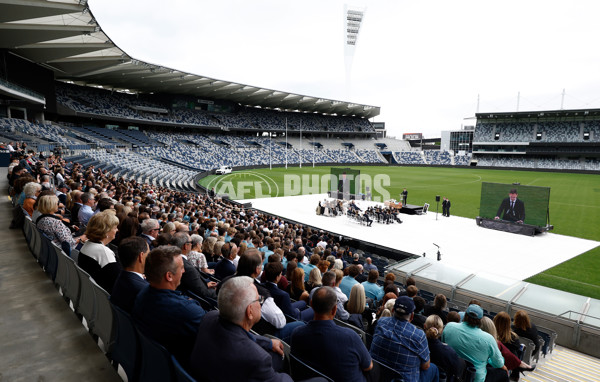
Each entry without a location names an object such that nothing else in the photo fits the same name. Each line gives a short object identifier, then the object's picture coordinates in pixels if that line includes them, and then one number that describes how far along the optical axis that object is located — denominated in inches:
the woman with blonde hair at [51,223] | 223.5
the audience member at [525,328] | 227.0
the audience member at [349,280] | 260.5
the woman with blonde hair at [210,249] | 295.4
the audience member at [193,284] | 167.2
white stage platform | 565.3
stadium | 172.1
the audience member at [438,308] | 217.0
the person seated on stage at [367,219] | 812.6
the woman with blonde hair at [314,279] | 229.1
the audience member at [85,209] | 294.0
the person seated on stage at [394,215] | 853.2
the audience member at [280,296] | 171.9
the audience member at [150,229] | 239.0
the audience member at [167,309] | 106.3
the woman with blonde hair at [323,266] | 279.9
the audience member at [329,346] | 113.2
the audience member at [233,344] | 86.7
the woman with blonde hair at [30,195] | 288.2
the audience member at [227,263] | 217.6
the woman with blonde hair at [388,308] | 176.3
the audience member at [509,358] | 181.2
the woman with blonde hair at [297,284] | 211.9
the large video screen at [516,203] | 768.3
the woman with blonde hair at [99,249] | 161.5
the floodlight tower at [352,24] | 3442.4
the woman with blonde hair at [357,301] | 195.6
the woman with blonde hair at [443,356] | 157.0
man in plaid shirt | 140.6
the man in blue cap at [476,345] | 163.9
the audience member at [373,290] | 257.8
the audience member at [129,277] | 130.8
